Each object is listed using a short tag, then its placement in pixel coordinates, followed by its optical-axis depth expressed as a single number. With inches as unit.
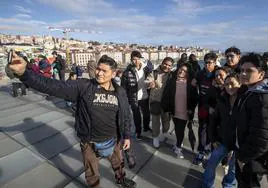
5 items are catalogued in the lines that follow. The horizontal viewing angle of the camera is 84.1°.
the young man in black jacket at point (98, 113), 58.7
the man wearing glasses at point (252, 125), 44.2
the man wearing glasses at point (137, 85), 108.3
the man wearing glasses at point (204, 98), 84.9
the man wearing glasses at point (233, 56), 98.1
